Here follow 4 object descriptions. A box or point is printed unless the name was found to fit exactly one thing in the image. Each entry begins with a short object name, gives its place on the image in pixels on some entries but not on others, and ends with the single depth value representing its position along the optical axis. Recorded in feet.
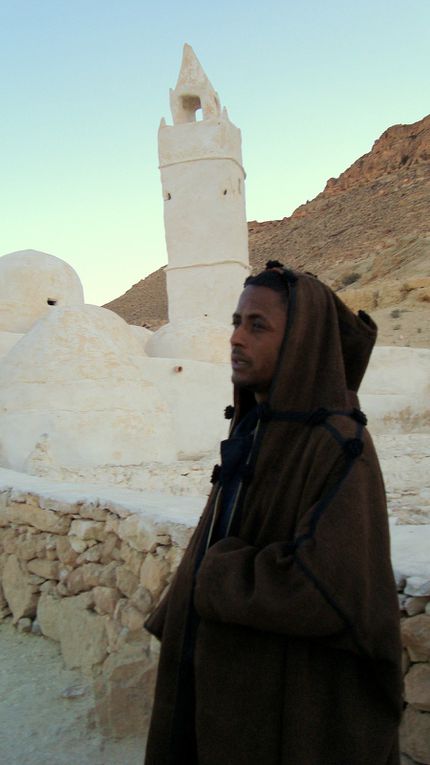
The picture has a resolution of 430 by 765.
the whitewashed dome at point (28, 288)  32.24
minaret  44.32
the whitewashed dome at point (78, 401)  21.98
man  4.12
